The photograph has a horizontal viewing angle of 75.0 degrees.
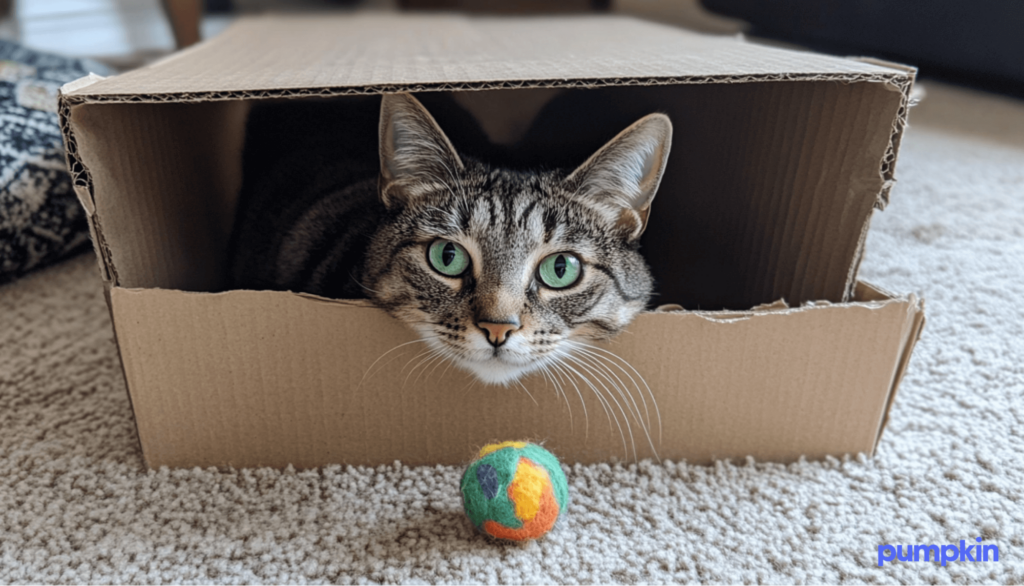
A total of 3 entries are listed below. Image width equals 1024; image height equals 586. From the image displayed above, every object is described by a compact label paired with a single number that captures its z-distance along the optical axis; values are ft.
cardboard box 0.76
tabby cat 0.79
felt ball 0.70
